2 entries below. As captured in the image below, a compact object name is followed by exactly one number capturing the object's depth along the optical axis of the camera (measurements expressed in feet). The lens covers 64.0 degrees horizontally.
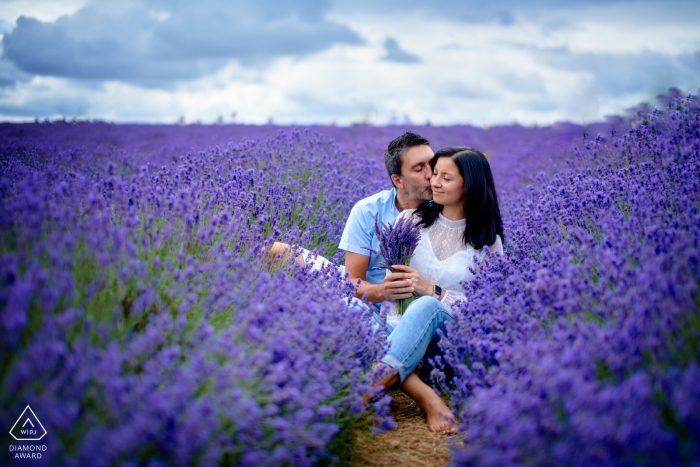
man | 10.71
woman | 9.56
